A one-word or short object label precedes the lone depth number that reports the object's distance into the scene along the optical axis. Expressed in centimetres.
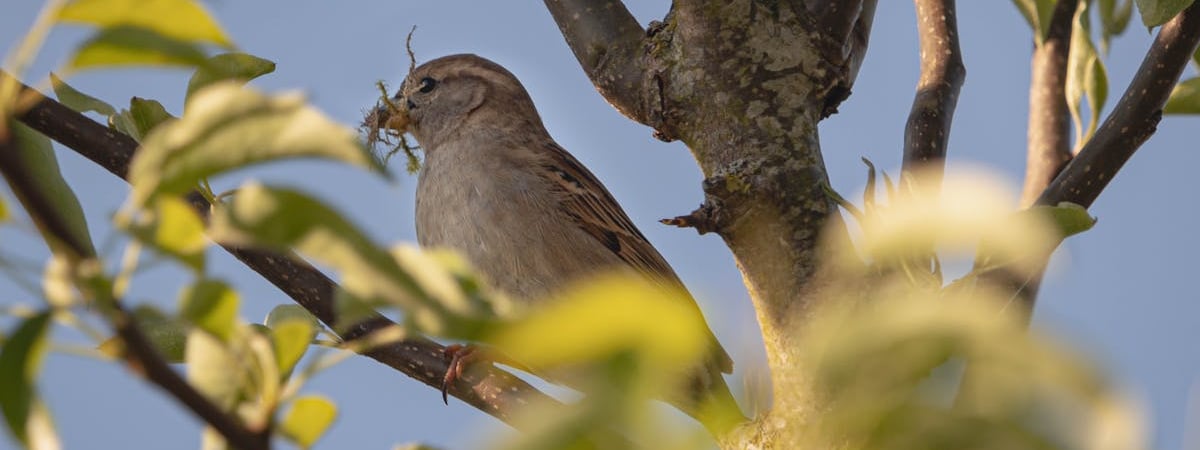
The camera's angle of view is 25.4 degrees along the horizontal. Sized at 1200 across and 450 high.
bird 830
